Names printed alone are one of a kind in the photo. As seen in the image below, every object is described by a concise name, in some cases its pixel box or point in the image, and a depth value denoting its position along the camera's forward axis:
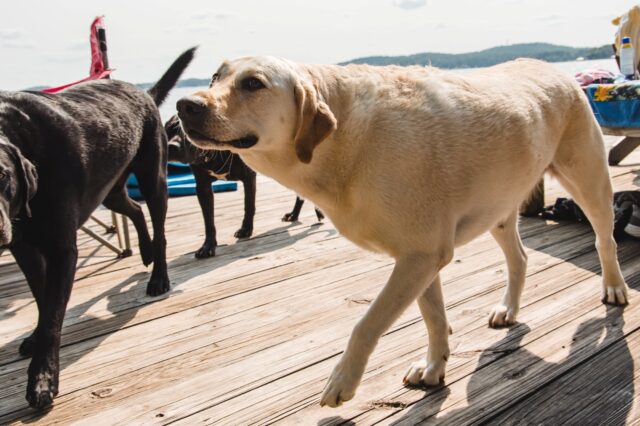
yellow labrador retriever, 1.81
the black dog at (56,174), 2.14
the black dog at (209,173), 3.94
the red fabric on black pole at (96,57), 4.29
